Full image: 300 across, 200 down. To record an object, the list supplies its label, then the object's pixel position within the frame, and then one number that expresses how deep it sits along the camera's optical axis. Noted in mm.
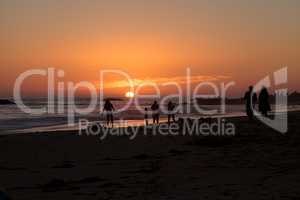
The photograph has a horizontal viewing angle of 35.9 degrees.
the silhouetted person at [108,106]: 29859
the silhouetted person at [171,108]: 31594
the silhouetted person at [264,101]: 25578
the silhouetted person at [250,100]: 25386
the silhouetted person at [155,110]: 31273
